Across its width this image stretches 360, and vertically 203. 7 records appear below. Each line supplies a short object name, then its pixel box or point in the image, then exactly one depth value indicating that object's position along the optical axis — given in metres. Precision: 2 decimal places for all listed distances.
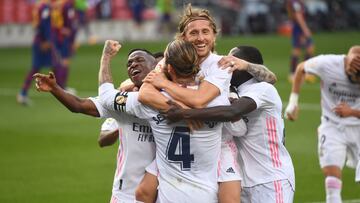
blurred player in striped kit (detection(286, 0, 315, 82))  55.78
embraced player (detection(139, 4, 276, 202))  15.54
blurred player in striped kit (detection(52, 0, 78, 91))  51.72
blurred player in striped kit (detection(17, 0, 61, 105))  48.47
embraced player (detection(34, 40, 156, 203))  16.73
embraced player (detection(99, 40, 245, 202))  15.55
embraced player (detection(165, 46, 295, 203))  17.27
